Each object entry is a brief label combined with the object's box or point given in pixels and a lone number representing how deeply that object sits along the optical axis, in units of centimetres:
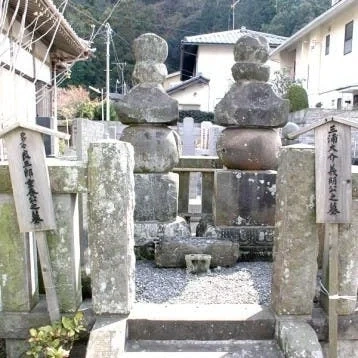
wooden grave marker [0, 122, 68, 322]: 231
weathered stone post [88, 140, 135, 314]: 239
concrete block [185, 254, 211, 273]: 346
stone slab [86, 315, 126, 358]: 224
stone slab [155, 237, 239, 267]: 355
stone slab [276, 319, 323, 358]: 227
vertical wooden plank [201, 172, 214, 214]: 476
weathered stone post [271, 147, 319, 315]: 246
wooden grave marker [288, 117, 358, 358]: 239
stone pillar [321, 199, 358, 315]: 249
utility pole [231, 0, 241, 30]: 3428
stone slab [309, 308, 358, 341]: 251
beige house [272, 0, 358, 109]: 1655
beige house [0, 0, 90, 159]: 716
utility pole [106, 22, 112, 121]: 1821
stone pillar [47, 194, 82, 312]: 246
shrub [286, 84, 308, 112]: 1571
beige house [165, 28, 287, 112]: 2566
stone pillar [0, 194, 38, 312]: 241
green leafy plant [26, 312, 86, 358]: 226
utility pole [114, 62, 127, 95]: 3093
